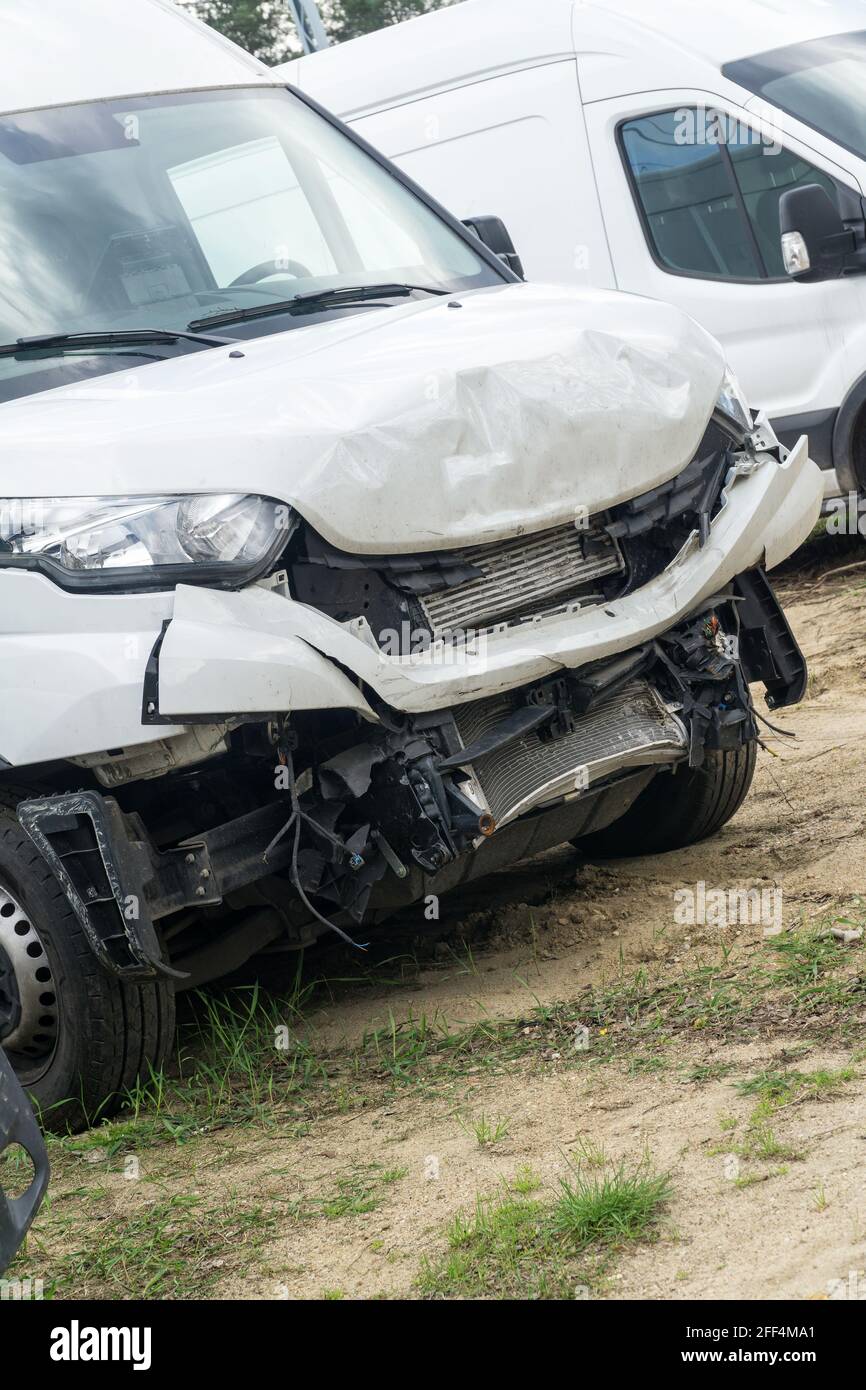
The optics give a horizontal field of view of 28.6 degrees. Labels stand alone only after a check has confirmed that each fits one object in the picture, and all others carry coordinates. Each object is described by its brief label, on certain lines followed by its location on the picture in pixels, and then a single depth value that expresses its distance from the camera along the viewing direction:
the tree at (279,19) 22.53
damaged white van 3.56
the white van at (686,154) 7.89
